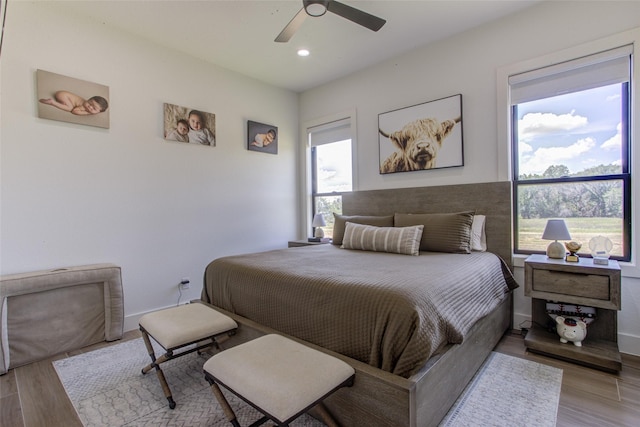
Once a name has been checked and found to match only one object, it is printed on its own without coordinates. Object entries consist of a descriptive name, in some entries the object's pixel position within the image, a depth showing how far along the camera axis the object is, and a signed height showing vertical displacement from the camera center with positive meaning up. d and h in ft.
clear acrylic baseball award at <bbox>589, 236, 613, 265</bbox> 7.54 -1.08
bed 4.35 -1.67
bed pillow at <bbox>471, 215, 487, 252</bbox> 9.20 -0.87
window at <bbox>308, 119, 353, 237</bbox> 13.98 +2.03
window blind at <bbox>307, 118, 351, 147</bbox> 13.73 +3.60
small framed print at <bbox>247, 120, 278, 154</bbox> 13.21 +3.26
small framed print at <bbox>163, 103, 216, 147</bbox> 10.71 +3.16
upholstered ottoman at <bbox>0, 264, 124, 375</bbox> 7.19 -2.51
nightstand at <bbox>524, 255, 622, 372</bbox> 6.77 -2.18
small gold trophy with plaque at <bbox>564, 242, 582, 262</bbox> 7.55 -1.16
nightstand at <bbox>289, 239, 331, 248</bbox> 13.04 -1.45
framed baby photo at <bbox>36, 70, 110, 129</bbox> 8.22 +3.23
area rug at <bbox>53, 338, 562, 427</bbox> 5.28 -3.61
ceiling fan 7.06 +4.69
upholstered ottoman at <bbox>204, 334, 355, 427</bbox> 3.60 -2.18
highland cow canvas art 10.39 +2.58
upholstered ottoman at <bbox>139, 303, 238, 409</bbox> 5.67 -2.27
